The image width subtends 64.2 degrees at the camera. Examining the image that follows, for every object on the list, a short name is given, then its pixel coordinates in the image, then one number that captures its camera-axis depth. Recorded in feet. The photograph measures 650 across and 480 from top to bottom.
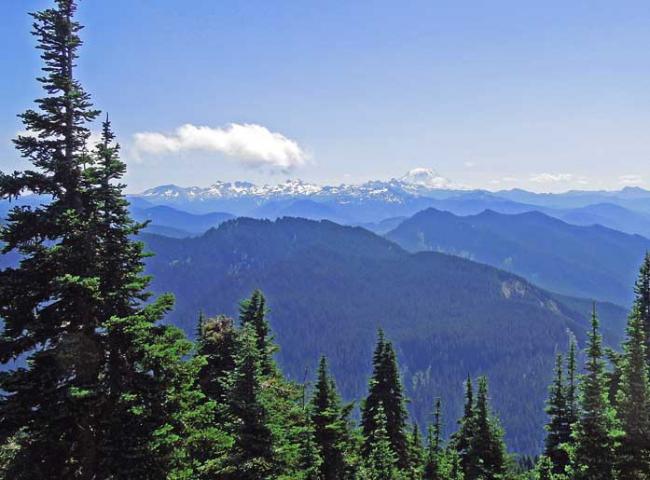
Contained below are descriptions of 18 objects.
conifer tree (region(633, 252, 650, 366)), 150.61
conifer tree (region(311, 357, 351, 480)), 106.32
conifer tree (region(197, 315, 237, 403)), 101.19
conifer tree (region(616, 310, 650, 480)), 65.26
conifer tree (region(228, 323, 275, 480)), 59.06
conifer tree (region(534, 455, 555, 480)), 100.48
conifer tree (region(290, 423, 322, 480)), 83.97
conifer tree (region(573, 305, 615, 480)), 64.69
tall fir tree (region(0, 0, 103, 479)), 44.86
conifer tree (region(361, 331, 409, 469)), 140.77
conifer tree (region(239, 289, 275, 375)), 119.24
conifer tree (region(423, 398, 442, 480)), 124.98
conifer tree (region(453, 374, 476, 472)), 124.79
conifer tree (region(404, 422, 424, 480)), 133.39
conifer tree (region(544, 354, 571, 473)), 110.93
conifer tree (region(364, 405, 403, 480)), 96.63
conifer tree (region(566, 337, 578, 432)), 101.07
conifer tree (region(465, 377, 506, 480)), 112.06
